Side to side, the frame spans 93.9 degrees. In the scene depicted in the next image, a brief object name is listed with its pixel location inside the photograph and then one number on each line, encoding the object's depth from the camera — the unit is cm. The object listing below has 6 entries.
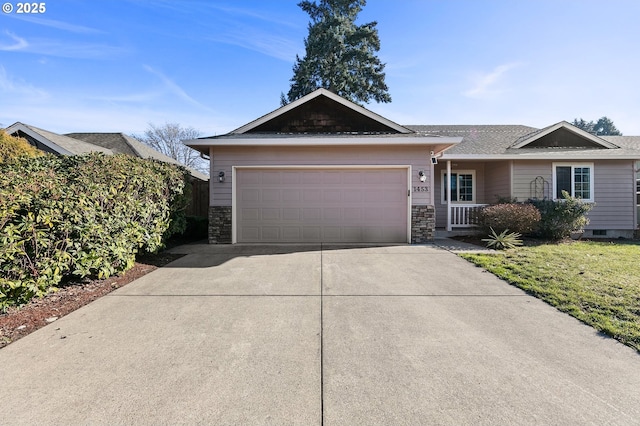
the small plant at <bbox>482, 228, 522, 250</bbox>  796
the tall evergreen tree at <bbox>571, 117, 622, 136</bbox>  4501
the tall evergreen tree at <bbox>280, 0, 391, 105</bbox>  2164
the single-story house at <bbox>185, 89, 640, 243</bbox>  867
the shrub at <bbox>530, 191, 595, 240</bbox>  898
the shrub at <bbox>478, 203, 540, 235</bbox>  859
